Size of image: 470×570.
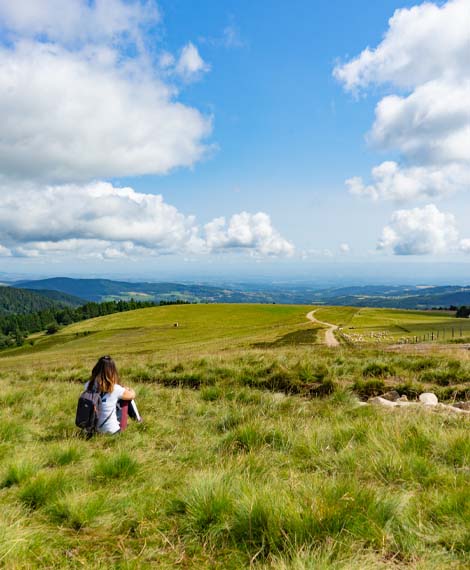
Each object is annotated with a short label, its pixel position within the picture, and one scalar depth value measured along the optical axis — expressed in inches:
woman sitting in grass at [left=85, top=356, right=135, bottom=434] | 272.4
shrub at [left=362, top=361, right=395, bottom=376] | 482.5
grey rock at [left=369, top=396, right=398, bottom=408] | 317.6
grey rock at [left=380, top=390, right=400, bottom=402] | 399.8
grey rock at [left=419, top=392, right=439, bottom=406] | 356.2
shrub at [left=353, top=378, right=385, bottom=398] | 422.3
